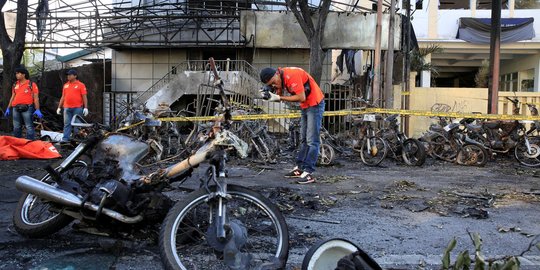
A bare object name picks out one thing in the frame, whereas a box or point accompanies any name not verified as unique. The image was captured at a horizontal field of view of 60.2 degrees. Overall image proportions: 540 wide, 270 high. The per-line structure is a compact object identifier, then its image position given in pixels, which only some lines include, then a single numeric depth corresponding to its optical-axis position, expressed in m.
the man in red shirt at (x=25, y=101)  10.69
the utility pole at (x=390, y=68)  14.24
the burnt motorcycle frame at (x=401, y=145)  9.99
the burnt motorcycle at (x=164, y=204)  3.23
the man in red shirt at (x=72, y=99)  10.58
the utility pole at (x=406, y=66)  15.23
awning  21.12
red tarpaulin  9.20
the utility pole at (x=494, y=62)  12.89
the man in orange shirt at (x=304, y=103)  7.25
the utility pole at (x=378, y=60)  14.23
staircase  15.54
